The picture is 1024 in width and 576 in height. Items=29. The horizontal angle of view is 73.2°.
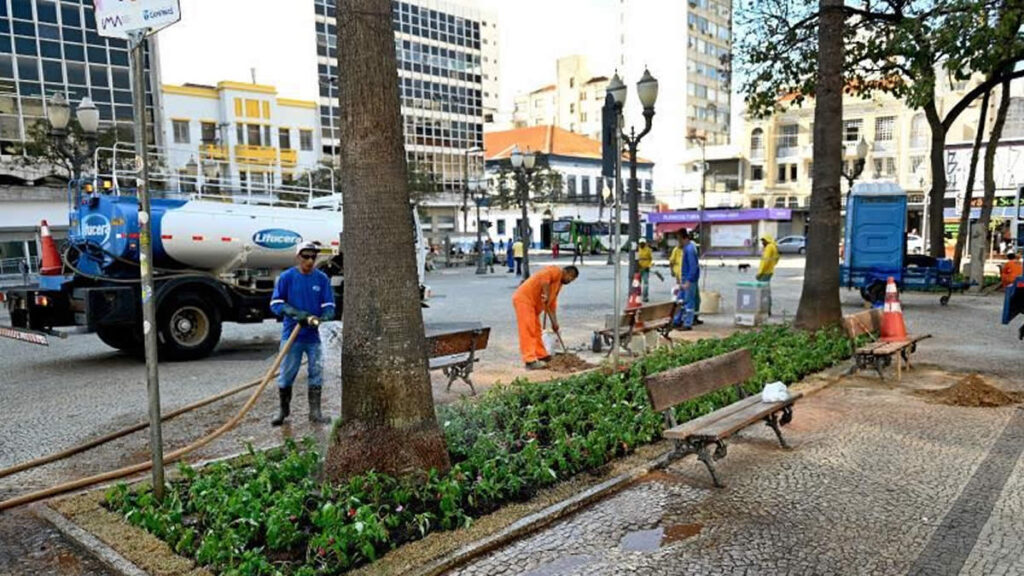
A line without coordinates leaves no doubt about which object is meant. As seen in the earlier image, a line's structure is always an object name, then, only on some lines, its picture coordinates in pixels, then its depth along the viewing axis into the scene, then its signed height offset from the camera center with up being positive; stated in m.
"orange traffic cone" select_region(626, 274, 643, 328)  11.63 -1.41
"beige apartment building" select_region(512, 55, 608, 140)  94.81 +16.18
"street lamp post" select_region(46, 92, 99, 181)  12.02 +1.86
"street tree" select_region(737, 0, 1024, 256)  10.91 +3.02
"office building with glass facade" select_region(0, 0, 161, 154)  35.97 +8.68
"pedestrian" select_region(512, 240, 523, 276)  28.42 -1.54
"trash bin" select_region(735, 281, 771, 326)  12.64 -1.71
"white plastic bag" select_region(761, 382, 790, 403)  5.65 -1.52
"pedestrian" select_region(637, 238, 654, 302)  15.85 -1.11
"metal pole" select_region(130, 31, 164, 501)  3.90 -0.09
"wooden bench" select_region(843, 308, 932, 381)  7.92 -1.67
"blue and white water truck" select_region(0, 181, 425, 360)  9.59 -0.78
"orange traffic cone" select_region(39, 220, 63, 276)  9.88 -0.47
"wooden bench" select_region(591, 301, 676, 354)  9.56 -1.61
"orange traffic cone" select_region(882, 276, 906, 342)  9.51 -1.57
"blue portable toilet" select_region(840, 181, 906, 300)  16.97 -0.70
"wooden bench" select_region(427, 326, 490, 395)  7.51 -1.49
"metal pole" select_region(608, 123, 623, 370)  6.84 -0.34
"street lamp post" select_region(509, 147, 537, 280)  22.53 +1.60
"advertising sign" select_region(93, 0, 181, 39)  3.85 +1.18
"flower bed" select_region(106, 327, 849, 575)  3.69 -1.73
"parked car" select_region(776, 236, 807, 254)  46.16 -2.45
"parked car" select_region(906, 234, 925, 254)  36.94 -2.09
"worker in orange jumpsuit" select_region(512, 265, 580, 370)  8.98 -1.18
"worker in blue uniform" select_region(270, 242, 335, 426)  6.54 -0.87
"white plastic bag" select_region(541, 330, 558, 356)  9.45 -1.77
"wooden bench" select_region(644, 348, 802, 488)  4.79 -1.53
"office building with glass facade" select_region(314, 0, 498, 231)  62.19 +12.79
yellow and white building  45.91 +6.73
